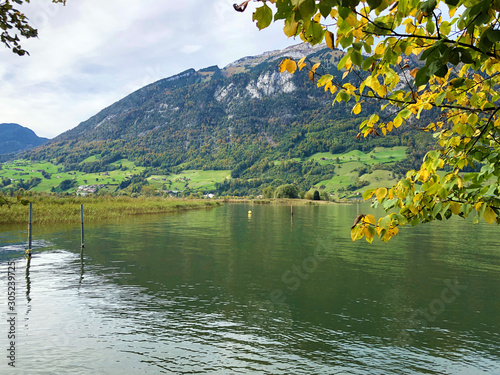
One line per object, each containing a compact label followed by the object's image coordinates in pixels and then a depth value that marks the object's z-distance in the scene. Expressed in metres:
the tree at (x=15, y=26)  5.96
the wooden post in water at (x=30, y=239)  21.09
